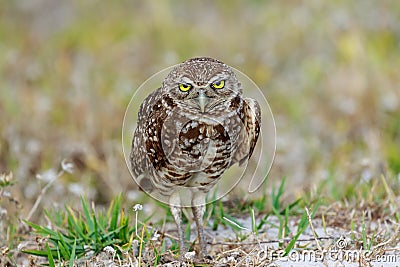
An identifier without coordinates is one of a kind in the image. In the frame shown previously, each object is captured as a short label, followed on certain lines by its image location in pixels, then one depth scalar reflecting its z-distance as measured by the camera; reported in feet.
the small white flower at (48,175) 29.99
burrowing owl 18.85
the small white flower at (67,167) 25.48
